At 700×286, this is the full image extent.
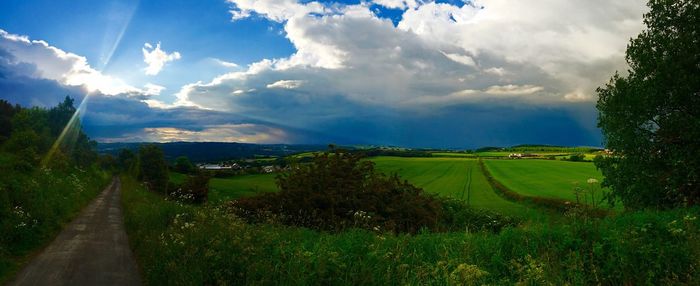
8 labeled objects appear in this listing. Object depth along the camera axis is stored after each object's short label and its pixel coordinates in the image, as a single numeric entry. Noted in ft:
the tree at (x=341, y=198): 68.59
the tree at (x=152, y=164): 277.25
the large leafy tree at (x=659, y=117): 67.26
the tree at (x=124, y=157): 484.46
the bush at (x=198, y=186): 108.17
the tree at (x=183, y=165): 313.40
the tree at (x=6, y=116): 268.62
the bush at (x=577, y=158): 359.46
